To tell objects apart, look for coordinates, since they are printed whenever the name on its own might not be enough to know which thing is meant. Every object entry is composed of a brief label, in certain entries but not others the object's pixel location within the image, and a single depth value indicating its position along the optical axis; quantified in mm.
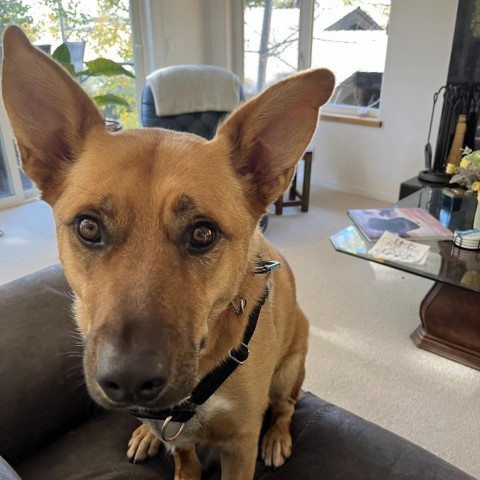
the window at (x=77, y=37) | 3732
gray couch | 1036
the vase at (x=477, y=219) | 2151
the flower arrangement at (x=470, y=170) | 2240
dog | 689
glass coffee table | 1917
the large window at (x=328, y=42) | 3865
